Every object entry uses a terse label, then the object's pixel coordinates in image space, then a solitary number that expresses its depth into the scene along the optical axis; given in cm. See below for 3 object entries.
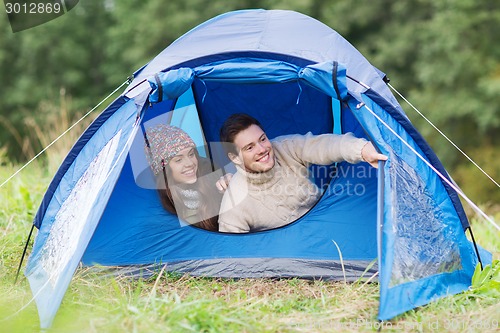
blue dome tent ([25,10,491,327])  284
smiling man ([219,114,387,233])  351
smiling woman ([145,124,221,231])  362
